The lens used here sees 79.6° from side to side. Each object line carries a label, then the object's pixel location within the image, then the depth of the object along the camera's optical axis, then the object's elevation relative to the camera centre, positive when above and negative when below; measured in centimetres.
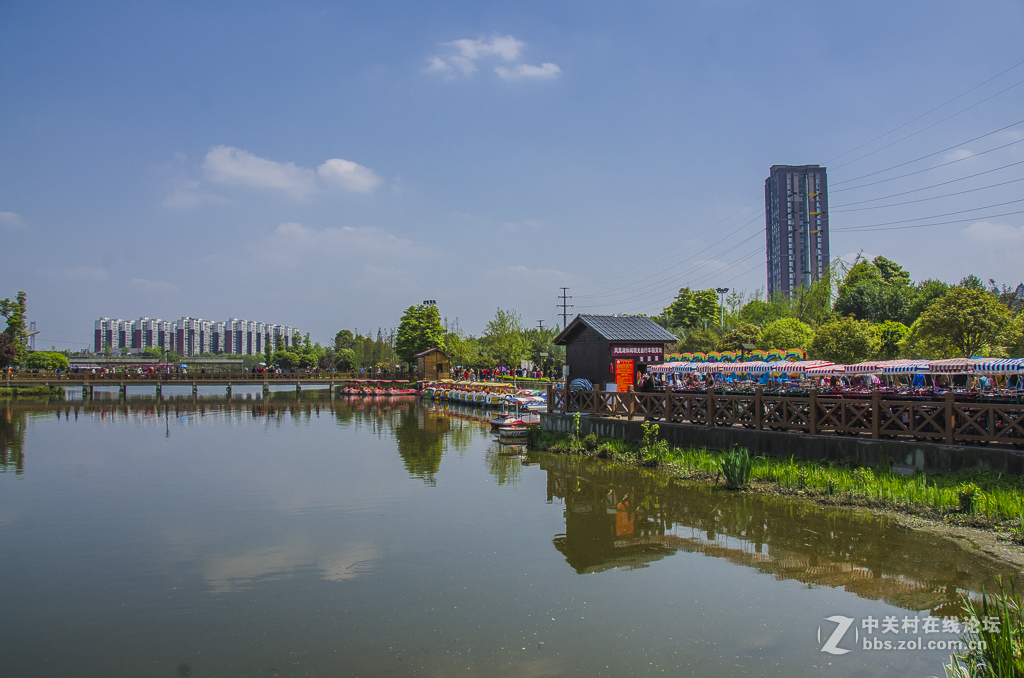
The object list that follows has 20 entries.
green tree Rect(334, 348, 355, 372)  9794 -29
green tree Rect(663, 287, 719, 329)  7004 +591
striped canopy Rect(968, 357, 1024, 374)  1282 -17
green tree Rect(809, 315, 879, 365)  2937 +81
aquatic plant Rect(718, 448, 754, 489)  1395 -253
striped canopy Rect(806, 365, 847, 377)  1703 -35
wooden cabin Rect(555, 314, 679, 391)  2306 +44
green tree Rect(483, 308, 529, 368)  6588 +195
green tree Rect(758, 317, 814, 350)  3756 +144
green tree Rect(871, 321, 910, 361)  3375 +112
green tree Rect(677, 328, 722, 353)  4675 +128
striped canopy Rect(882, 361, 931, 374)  1481 -22
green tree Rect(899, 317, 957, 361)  2601 +53
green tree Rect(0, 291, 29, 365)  6806 +438
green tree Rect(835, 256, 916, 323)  4325 +407
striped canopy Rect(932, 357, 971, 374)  1410 -18
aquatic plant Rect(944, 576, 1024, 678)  450 -223
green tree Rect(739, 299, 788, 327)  5581 +440
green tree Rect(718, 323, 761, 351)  4066 +141
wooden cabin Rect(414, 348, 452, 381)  6662 -65
